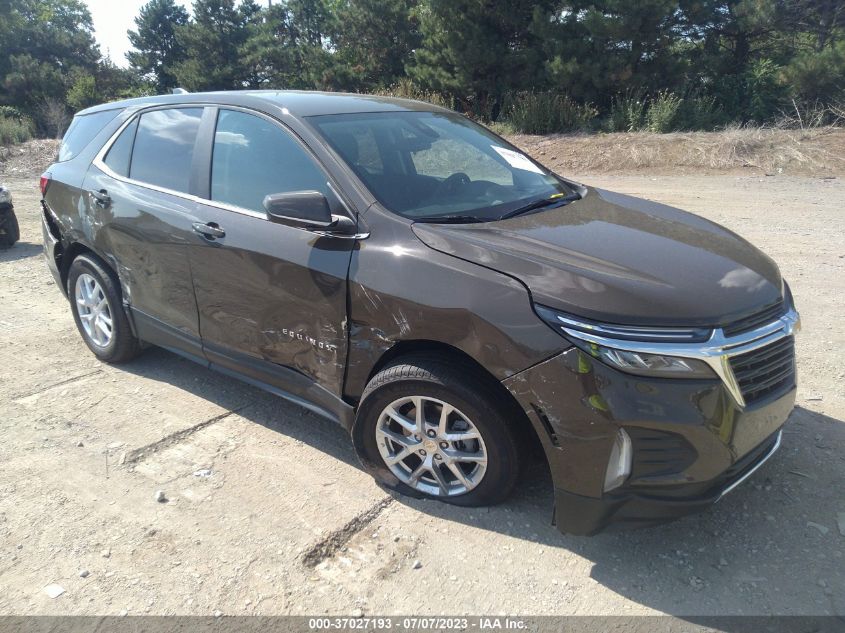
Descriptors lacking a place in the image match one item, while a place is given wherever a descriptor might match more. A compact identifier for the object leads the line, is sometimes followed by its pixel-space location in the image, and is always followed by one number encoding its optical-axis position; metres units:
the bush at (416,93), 21.50
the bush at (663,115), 16.11
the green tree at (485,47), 21.39
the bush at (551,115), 17.77
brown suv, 2.48
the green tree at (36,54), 43.97
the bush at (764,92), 18.89
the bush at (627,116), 16.88
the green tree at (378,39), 29.42
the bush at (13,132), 21.80
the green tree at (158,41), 48.66
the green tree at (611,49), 18.55
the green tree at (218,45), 40.75
